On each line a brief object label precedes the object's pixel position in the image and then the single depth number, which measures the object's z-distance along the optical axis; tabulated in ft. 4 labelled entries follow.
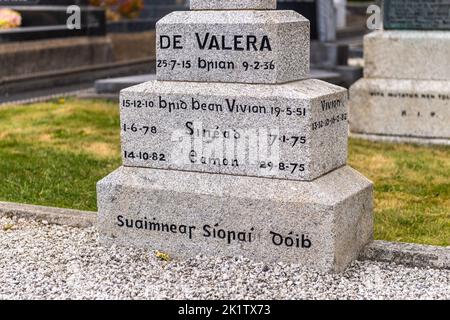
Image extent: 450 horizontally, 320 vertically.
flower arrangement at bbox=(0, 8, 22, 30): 51.93
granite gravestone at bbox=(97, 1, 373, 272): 18.15
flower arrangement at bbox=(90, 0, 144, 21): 70.03
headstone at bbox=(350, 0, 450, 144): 33.68
